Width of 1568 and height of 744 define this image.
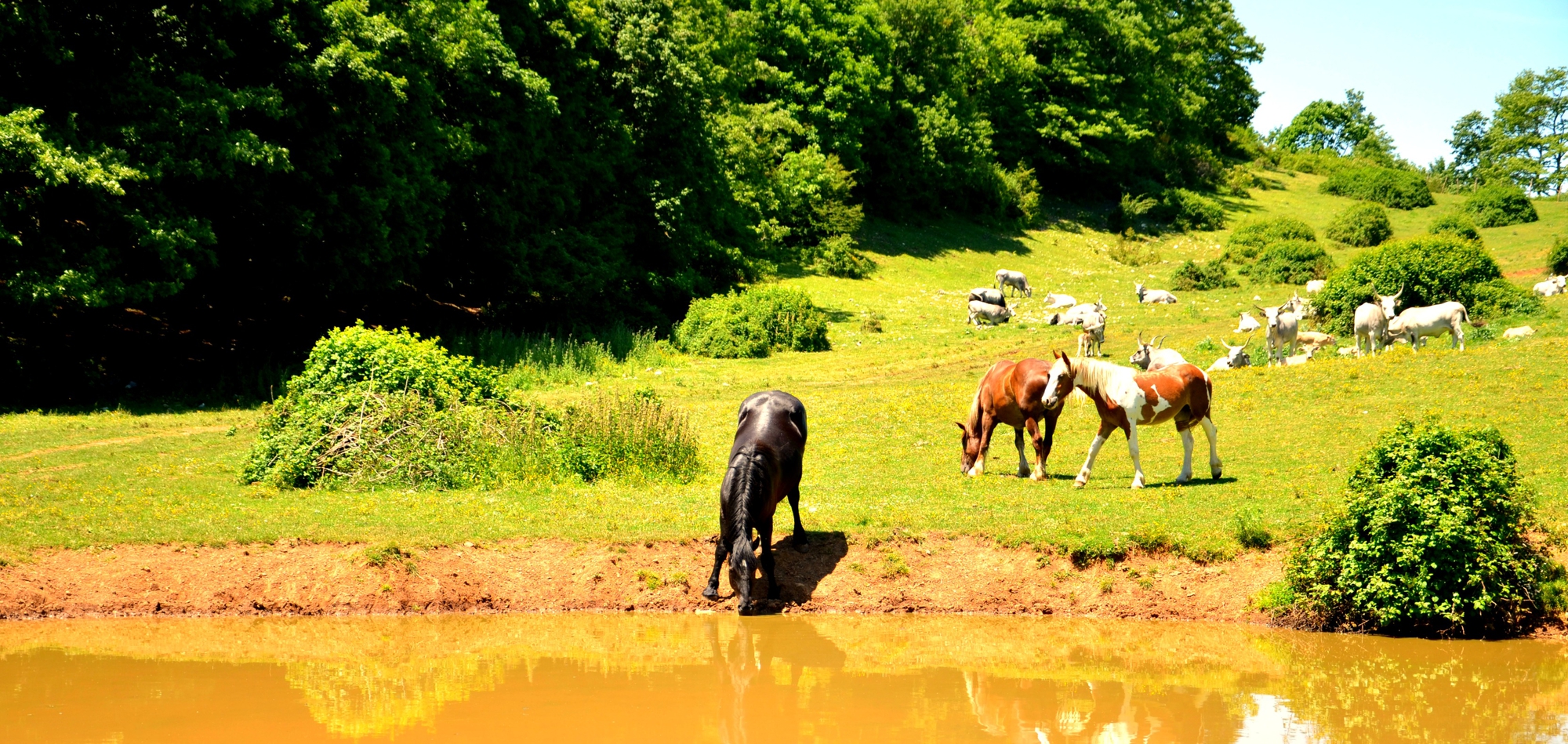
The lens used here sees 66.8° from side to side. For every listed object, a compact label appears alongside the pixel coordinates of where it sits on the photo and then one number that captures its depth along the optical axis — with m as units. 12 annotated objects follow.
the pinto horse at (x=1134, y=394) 16.77
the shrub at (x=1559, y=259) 42.06
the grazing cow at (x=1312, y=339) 29.23
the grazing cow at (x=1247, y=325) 31.69
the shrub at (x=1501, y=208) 59.50
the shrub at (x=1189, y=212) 69.44
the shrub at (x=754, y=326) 35.53
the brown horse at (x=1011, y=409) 17.98
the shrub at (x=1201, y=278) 47.09
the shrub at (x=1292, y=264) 45.38
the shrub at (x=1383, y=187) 70.50
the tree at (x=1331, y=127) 126.44
